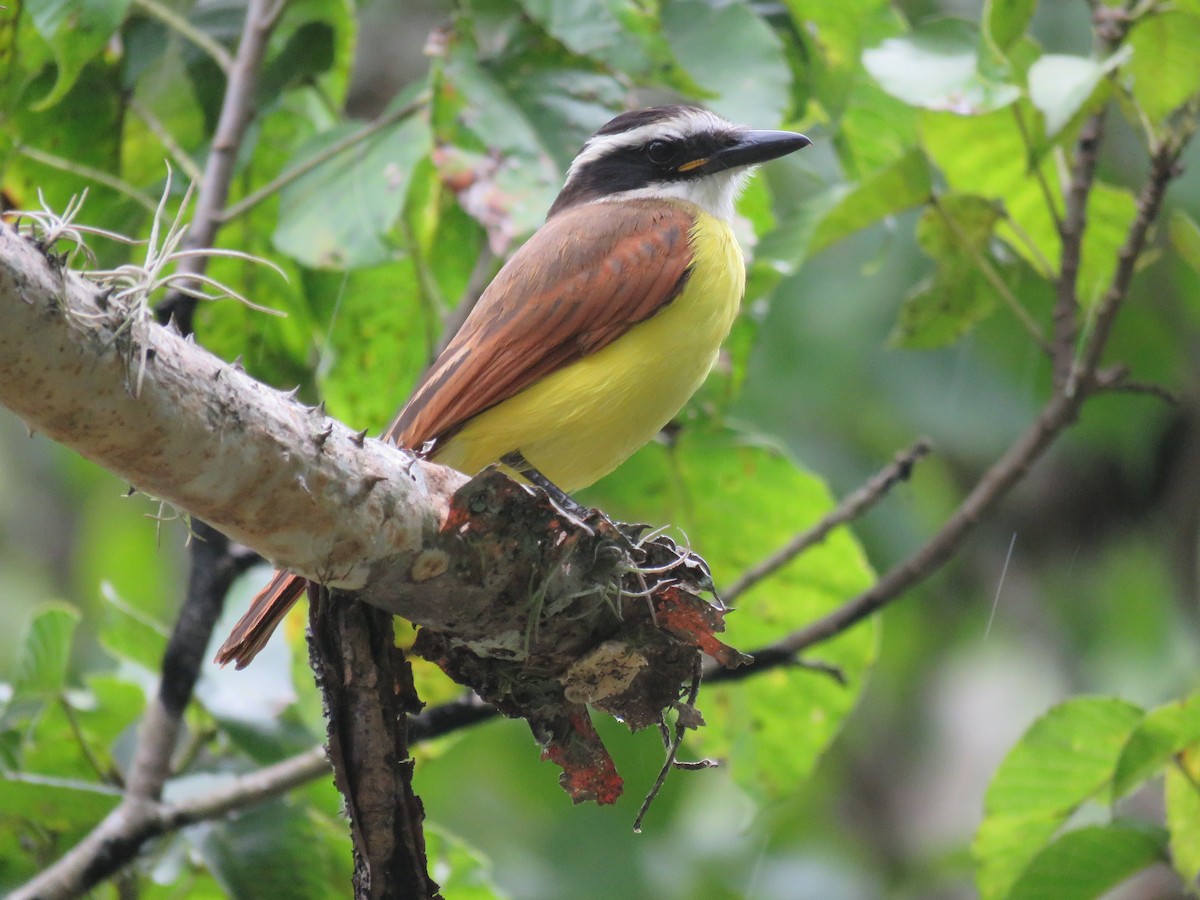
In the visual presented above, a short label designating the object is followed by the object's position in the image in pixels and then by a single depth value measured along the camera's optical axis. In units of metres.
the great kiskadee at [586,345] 6.99
